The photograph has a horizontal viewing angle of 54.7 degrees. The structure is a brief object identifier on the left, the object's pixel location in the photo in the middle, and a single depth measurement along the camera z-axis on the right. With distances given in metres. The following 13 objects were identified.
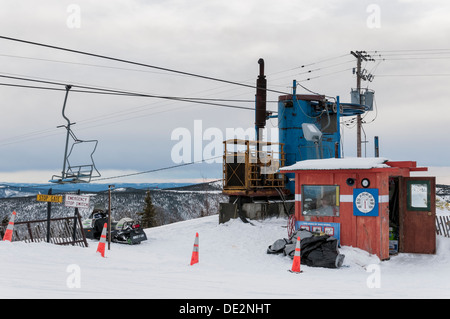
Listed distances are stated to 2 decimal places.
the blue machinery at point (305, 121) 24.31
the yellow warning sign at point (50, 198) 14.37
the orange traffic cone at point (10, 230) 13.46
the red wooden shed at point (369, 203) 14.14
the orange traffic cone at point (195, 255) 12.66
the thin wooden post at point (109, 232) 16.07
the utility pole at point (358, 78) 31.72
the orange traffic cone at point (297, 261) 11.93
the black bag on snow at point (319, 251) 12.93
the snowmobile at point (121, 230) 18.22
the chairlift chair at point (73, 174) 14.81
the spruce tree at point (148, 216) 58.53
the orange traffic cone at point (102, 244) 13.44
